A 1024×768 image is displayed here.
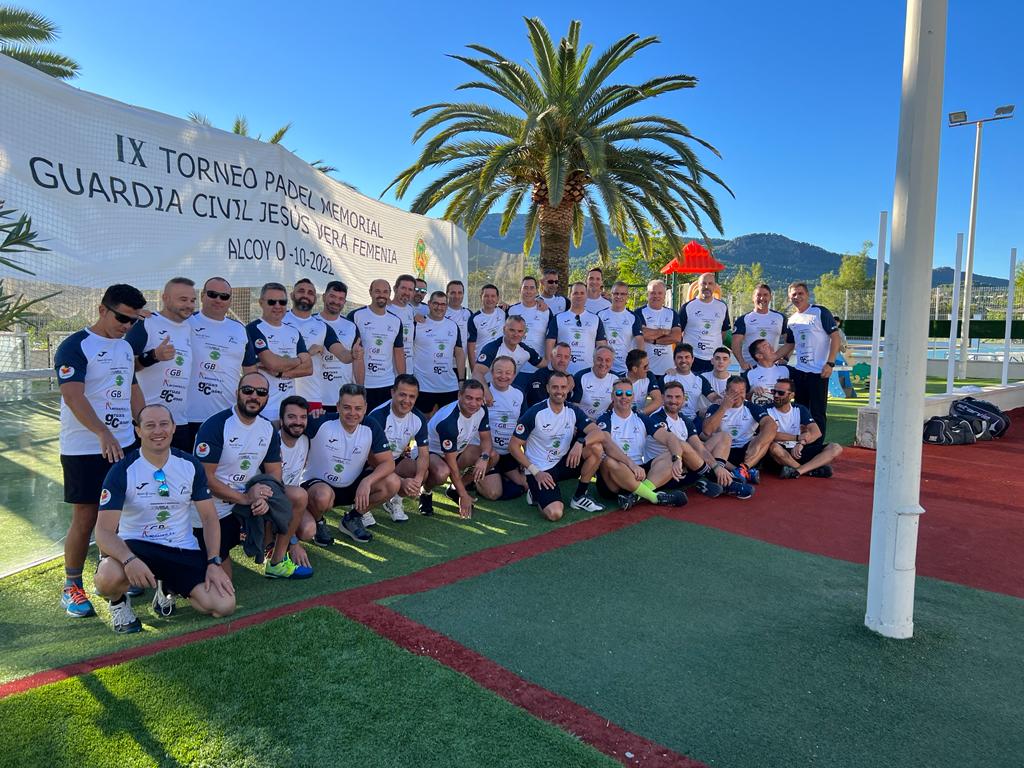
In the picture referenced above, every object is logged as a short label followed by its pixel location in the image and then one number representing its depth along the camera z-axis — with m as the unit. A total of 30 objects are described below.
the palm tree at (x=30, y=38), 11.52
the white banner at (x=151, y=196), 4.14
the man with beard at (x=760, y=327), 7.51
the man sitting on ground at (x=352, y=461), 4.85
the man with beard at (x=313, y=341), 5.54
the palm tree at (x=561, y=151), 11.62
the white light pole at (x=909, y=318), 3.04
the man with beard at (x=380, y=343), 6.13
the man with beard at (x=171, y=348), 4.21
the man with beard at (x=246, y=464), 4.04
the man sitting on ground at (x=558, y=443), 5.72
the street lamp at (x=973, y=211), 13.57
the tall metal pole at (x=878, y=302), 8.04
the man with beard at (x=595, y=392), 6.50
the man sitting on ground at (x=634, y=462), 5.78
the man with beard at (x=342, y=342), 5.82
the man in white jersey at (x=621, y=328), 7.09
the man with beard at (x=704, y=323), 7.36
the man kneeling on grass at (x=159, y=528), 3.40
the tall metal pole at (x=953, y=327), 9.08
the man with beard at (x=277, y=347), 5.04
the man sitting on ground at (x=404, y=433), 5.27
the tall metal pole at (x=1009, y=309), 10.42
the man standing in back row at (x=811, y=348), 7.41
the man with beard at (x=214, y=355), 4.62
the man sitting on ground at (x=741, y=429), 6.64
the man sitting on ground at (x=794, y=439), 6.92
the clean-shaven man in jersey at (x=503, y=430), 6.06
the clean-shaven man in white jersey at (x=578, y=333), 7.00
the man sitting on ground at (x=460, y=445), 5.62
